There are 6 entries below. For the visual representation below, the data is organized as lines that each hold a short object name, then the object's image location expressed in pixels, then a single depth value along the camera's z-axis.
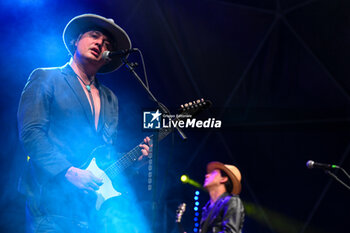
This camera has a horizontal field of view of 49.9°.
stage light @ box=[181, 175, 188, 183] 5.25
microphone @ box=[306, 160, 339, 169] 3.83
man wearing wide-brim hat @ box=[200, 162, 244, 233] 4.03
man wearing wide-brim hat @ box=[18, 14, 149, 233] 2.62
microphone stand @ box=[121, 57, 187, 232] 2.53
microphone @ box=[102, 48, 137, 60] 2.81
